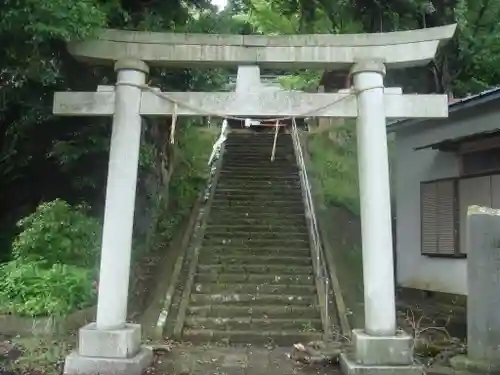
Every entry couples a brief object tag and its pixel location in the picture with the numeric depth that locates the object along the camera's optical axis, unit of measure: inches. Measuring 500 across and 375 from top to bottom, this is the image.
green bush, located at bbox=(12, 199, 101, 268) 359.6
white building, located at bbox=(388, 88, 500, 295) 404.2
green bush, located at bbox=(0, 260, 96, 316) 317.4
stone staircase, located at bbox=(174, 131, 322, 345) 362.3
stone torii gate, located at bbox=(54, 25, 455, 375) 283.3
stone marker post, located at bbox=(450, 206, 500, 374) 266.1
